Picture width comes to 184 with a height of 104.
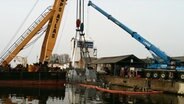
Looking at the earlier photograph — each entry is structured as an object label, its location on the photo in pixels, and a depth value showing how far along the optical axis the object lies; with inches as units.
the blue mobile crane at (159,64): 942.6
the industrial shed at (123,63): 1277.3
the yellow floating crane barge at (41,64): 1055.7
